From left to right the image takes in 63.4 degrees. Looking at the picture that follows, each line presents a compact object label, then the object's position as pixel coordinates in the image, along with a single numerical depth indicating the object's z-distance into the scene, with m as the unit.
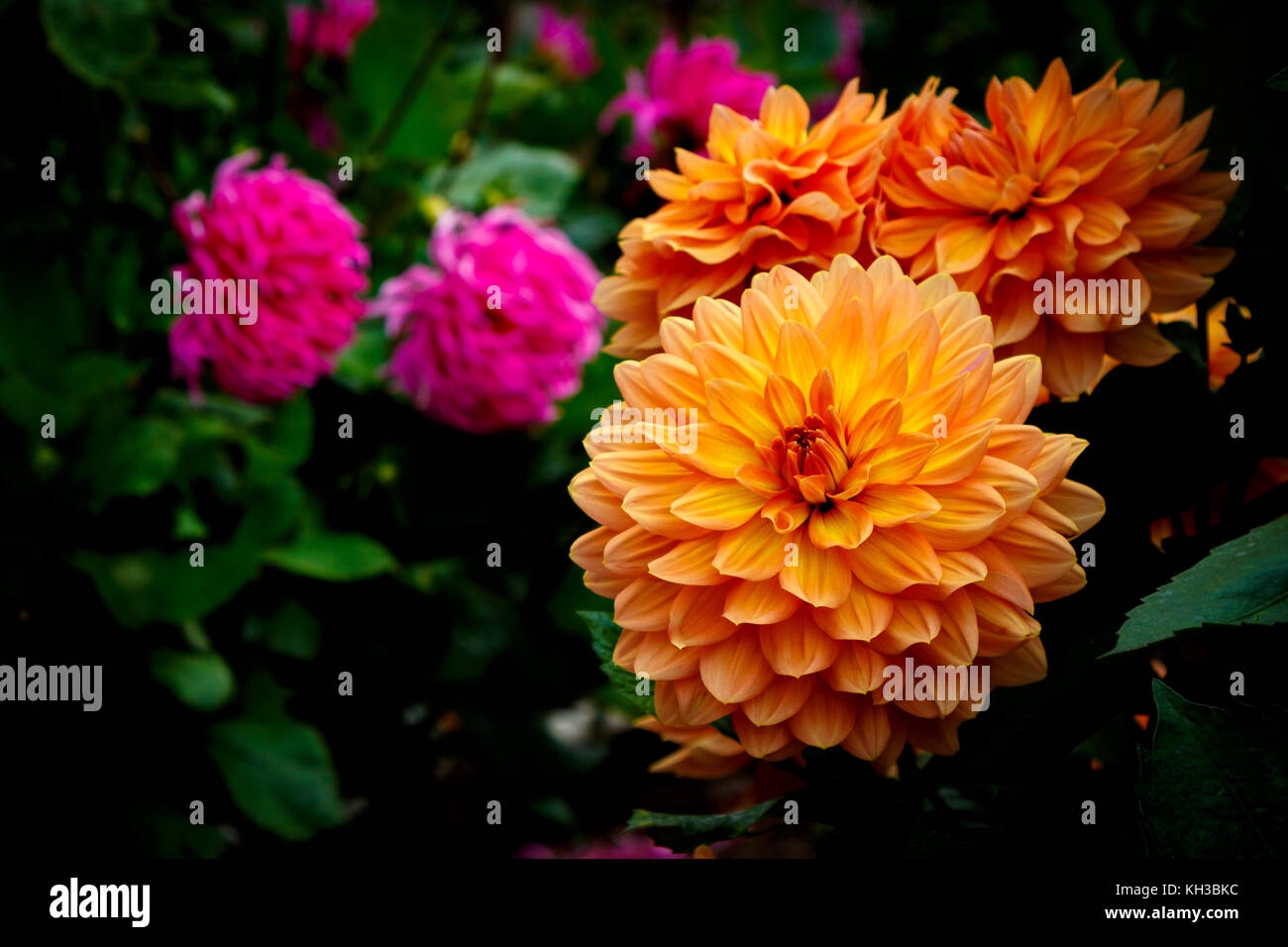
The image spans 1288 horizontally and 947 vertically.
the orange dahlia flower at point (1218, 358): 0.52
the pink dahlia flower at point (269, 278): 0.86
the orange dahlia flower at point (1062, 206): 0.43
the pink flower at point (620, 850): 0.96
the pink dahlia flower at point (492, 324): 0.92
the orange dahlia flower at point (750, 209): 0.44
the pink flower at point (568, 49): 1.67
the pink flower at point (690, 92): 1.17
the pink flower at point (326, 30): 1.30
